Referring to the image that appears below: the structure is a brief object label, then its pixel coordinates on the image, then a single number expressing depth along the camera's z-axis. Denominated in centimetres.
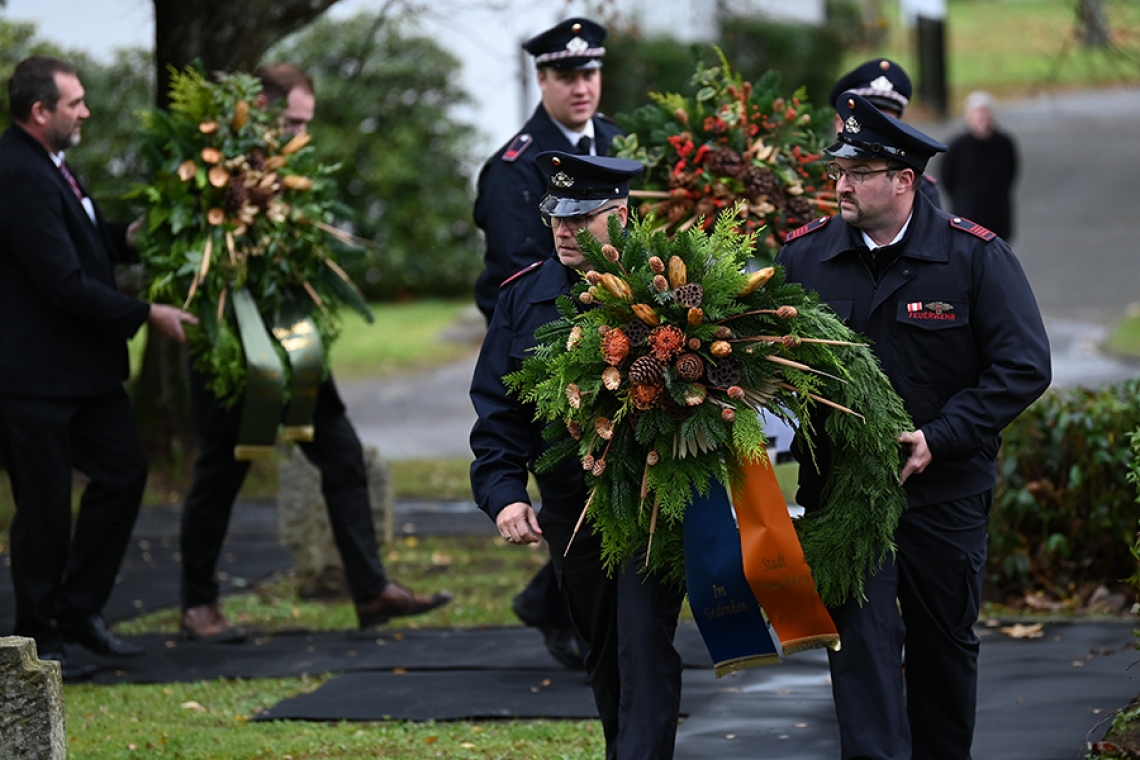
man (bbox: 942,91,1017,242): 2872
